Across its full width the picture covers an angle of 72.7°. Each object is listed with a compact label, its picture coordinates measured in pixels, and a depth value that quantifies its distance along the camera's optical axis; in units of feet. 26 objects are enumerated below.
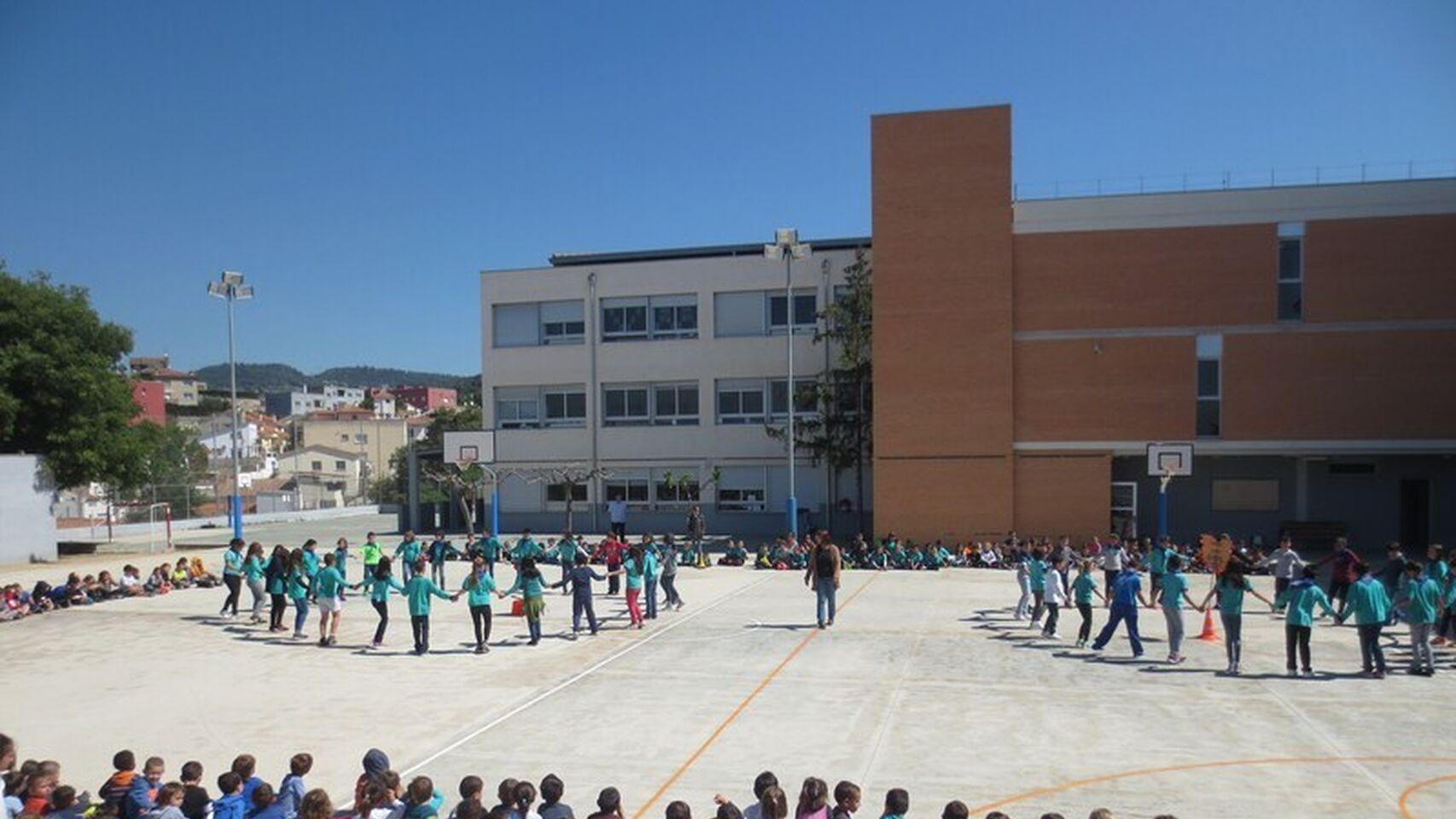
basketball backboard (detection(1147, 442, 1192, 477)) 98.02
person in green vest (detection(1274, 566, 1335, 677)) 46.96
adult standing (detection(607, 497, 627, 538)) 133.59
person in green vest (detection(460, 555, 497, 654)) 55.06
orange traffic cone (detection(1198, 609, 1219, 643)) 57.98
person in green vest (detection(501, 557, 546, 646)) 56.70
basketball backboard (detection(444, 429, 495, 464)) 127.24
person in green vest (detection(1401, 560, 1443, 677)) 47.42
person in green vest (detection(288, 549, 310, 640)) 60.44
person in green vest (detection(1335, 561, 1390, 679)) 46.39
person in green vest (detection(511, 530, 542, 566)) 74.38
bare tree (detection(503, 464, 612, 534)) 143.13
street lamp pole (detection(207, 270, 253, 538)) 123.13
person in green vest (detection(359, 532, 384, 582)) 72.28
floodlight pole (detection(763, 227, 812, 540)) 111.75
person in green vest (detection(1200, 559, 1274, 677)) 47.78
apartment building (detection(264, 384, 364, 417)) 631.15
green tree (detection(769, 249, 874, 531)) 125.59
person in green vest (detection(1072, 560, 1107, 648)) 55.01
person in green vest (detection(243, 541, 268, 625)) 66.23
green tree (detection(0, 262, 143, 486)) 120.47
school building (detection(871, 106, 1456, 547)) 107.04
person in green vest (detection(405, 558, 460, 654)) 55.36
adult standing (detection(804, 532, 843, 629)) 61.87
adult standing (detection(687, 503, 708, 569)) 103.40
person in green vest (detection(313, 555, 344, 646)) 58.08
